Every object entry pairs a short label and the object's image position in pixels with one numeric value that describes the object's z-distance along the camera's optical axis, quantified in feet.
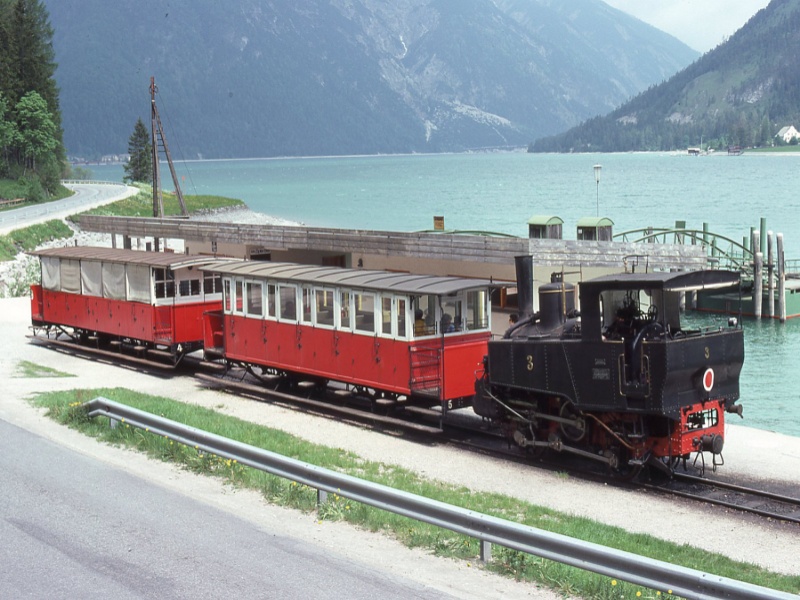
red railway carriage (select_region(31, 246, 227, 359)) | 87.25
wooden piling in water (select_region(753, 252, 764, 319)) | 145.69
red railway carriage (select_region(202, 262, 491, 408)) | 62.23
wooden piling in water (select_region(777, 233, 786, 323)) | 144.77
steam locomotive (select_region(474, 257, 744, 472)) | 49.47
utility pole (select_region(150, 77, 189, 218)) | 150.30
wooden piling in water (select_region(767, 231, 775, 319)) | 150.27
